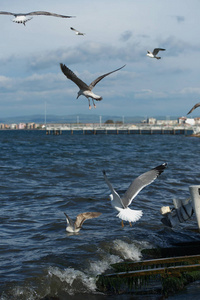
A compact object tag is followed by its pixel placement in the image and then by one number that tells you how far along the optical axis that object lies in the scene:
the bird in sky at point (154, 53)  12.74
